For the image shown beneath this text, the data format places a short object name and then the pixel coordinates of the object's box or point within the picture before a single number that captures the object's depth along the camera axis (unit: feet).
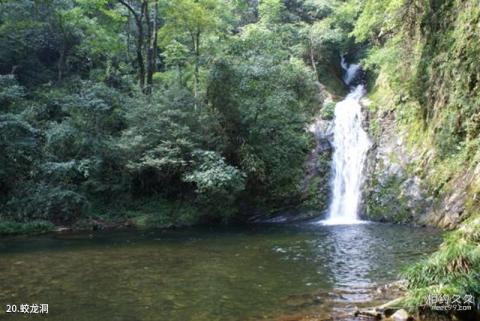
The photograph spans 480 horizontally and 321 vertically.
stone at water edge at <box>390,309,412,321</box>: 18.84
